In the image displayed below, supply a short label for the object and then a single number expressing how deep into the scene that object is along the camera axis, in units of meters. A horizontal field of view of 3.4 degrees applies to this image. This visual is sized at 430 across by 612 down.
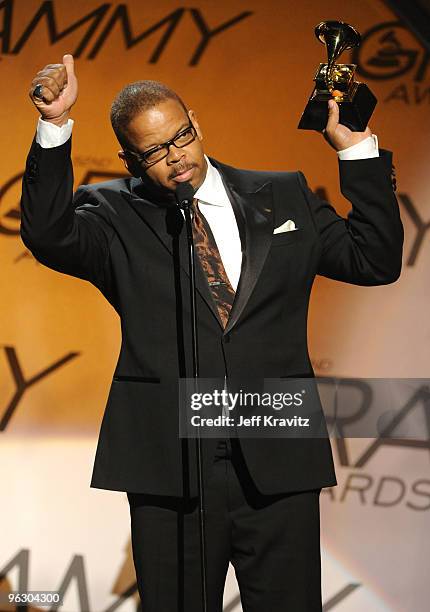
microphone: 12.85
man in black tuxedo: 12.97
